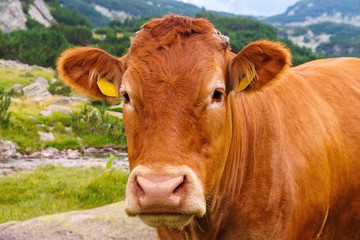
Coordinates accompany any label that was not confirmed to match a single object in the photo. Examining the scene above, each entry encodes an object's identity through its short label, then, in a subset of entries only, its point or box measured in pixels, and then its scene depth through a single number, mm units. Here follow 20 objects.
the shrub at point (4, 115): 12883
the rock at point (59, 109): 16469
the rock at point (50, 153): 11920
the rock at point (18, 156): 11503
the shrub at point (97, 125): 14781
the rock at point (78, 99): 23256
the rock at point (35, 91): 24156
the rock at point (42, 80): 32669
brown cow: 2031
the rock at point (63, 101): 20555
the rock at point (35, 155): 11762
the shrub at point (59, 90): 27219
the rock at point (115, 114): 17906
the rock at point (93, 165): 10093
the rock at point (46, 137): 13180
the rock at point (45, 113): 15024
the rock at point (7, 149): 11280
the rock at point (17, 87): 26898
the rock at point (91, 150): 13264
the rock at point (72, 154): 12125
